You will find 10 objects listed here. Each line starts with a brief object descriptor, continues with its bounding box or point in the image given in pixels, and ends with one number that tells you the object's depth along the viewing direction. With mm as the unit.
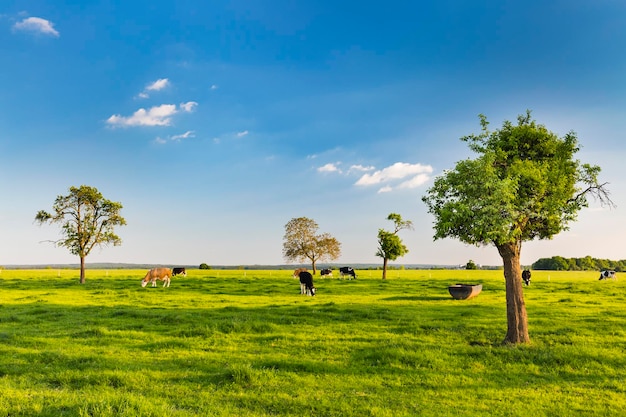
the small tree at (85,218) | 53344
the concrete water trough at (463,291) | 30516
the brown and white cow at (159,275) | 48125
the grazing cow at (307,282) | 36147
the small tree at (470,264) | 100500
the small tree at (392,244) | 61062
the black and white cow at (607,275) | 61375
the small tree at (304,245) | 80562
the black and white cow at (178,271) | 68194
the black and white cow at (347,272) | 63231
